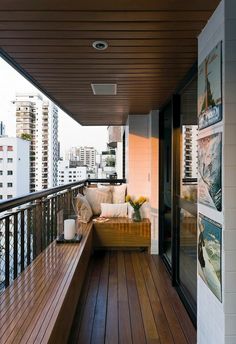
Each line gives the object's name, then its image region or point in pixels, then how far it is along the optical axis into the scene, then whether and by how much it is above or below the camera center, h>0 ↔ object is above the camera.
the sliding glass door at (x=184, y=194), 2.54 -0.21
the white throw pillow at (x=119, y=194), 5.15 -0.38
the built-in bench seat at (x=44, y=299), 1.52 -0.83
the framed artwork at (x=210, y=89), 1.58 +0.51
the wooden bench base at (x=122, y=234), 4.43 -0.95
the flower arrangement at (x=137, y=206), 4.50 -0.52
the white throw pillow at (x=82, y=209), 4.45 -0.57
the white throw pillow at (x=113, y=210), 4.86 -0.63
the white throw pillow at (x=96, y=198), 5.10 -0.45
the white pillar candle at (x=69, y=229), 3.25 -0.65
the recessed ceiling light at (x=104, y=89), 3.04 +0.94
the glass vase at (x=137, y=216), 4.50 -0.68
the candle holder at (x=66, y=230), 3.25 -0.67
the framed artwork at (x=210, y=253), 1.58 -0.48
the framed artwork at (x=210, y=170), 1.57 +0.02
